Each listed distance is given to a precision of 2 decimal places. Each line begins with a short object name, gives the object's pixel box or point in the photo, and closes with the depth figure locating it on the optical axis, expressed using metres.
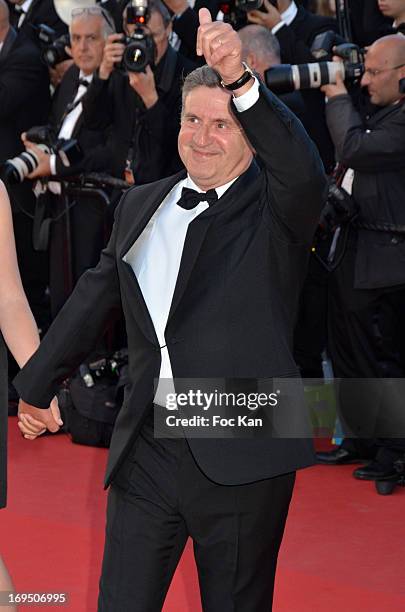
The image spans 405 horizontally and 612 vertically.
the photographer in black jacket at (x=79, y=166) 11.93
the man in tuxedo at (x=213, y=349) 4.86
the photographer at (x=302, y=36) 11.24
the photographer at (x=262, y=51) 10.58
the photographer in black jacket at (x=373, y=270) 9.96
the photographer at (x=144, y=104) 11.05
